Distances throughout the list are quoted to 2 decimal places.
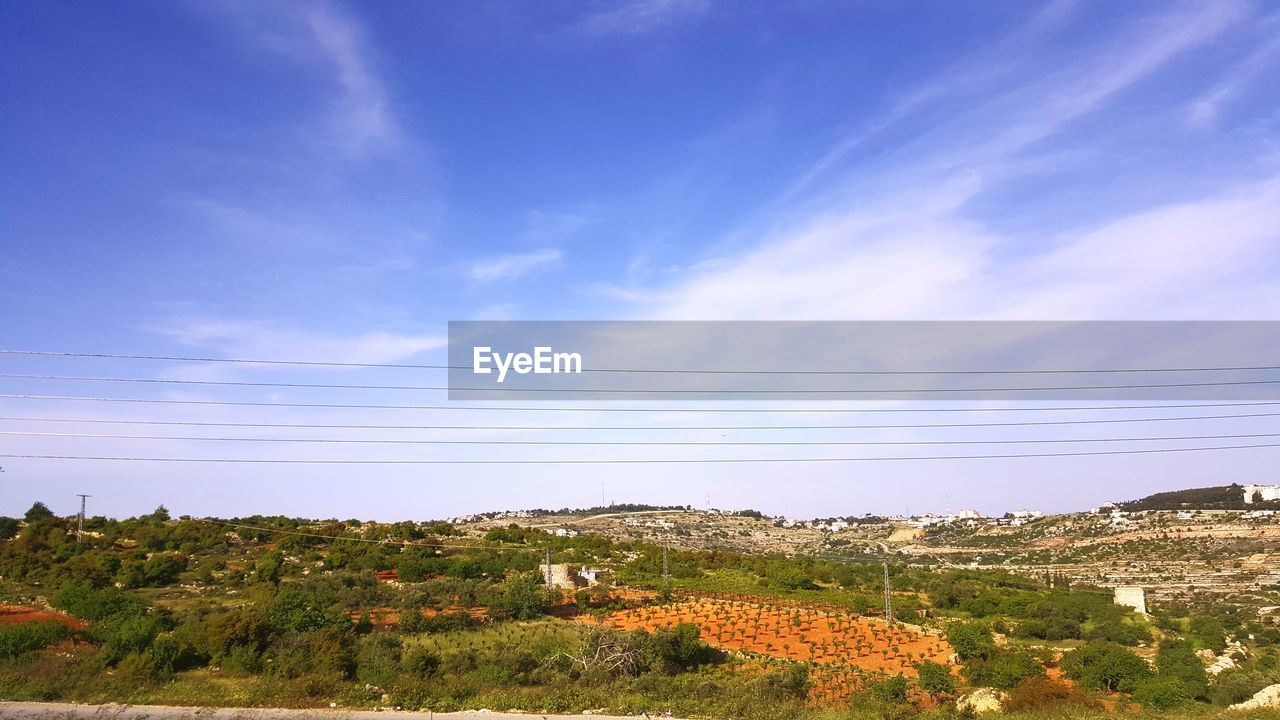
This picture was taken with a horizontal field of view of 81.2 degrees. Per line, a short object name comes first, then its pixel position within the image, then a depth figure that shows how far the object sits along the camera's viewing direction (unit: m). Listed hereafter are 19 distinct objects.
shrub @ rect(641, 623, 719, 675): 27.59
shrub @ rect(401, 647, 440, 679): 23.05
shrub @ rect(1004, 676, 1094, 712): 22.05
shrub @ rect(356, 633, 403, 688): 21.88
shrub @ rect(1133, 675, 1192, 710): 24.14
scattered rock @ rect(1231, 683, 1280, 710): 21.09
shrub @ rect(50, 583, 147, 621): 32.94
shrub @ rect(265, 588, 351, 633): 28.83
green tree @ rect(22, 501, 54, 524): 74.00
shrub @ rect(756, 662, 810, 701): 22.17
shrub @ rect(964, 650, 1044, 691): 26.59
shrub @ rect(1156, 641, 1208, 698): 26.09
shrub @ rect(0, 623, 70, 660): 23.31
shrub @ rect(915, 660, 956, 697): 25.64
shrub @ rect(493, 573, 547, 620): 40.22
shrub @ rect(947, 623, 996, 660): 31.48
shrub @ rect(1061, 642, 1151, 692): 27.55
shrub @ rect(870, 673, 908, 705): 22.12
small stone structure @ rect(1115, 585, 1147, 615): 46.10
